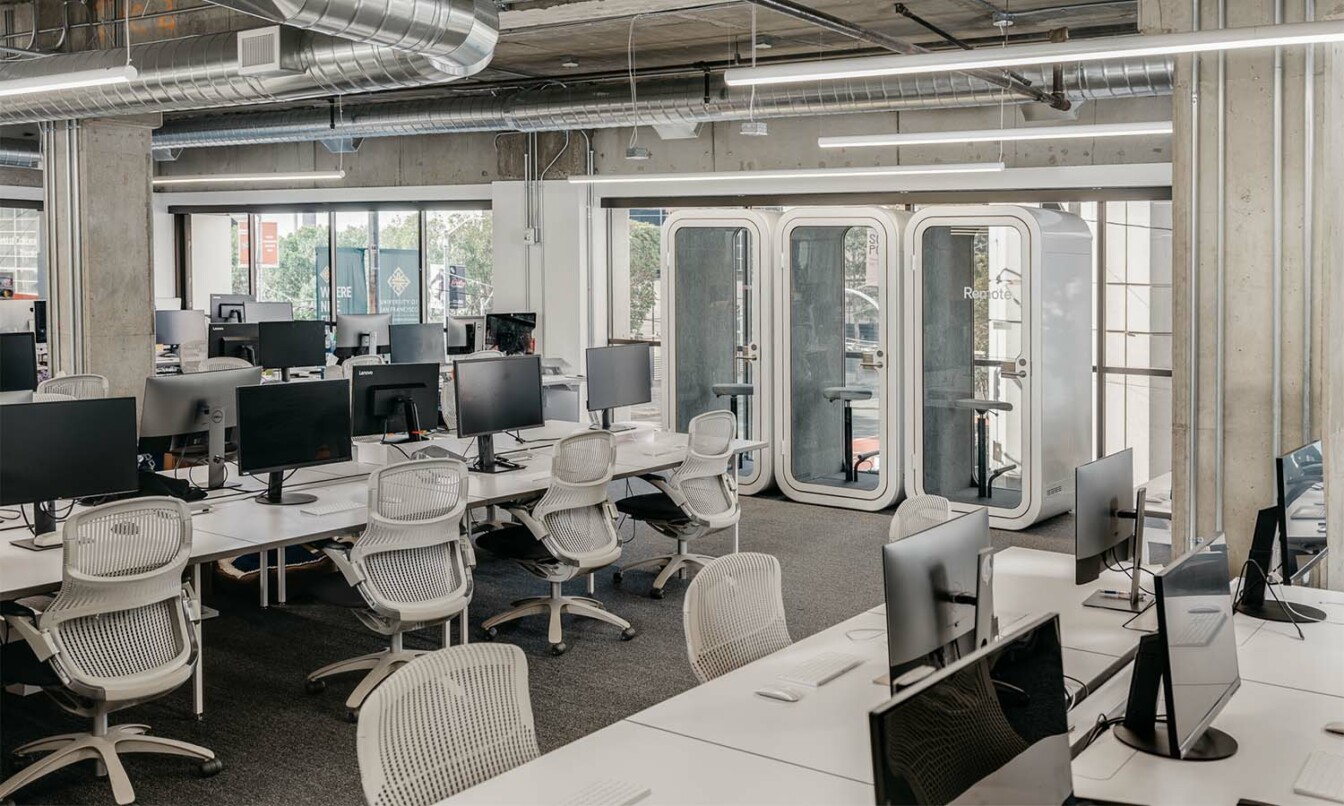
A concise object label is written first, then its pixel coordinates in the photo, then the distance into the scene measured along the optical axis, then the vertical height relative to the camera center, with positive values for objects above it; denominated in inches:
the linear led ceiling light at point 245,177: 500.4 +80.2
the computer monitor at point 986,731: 72.6 -24.0
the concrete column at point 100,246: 384.2 +39.0
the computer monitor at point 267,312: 550.0 +25.0
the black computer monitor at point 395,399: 255.3 -6.9
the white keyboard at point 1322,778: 105.1 -36.7
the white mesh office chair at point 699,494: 266.4 -28.5
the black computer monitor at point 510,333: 437.1 +11.9
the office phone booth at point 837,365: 366.9 -0.2
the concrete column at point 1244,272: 188.5 +14.3
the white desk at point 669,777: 102.0 -35.6
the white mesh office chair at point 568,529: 229.3 -31.2
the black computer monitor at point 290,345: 419.2 +7.7
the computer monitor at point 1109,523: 154.0 -21.0
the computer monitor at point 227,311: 544.7 +25.3
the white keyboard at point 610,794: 100.0 -35.5
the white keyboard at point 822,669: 133.7 -34.1
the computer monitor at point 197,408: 231.5 -7.7
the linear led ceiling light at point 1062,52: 157.9 +45.9
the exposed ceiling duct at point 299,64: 226.5 +70.4
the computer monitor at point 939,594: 109.1 -21.7
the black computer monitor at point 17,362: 320.2 +1.8
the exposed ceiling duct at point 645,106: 316.8 +80.8
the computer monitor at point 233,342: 448.5 +9.4
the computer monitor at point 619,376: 301.6 -2.7
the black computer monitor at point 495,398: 254.5 -6.8
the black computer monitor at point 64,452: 180.1 -12.7
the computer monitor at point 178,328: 505.7 +16.8
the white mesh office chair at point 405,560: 193.8 -31.4
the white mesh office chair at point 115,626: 157.8 -34.3
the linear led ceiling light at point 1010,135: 303.6 +59.1
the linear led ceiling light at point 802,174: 360.2 +63.6
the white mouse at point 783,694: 127.0 -34.4
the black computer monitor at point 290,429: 215.8 -11.1
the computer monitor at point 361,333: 471.5 +13.2
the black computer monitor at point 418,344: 420.2 +7.9
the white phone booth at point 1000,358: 338.6 +1.5
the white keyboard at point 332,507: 213.2 -24.7
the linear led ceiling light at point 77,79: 237.5 +57.5
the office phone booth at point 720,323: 384.5 +13.8
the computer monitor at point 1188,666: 104.2 -27.7
